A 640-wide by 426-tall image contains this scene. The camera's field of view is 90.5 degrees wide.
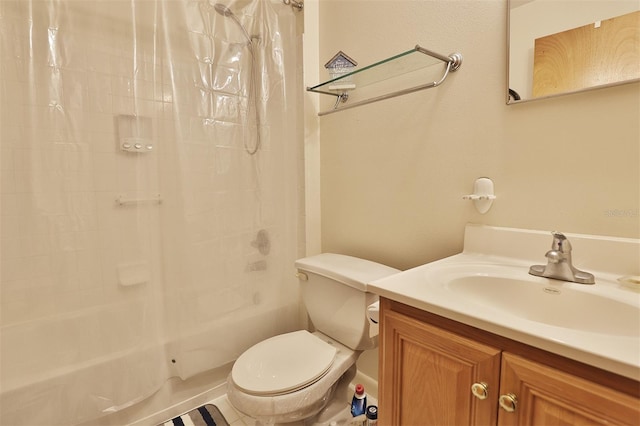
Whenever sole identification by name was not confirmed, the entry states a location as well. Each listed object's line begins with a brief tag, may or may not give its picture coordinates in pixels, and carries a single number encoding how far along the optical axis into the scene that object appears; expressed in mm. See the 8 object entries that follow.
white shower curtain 1121
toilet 1098
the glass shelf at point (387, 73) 1138
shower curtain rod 1644
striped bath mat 1427
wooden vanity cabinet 511
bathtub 1125
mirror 806
